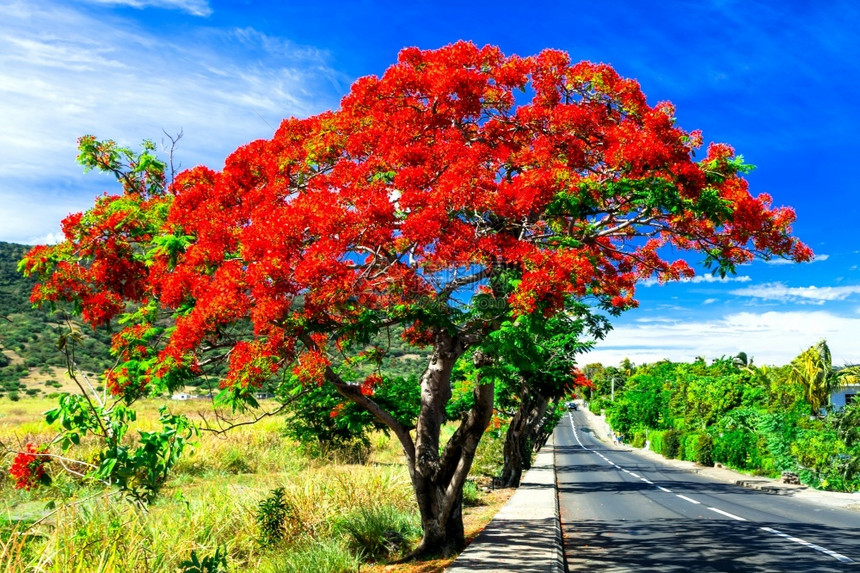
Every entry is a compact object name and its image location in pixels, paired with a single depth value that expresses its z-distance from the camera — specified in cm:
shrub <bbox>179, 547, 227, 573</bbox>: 550
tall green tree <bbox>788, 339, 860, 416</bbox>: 4506
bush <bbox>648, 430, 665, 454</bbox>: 4591
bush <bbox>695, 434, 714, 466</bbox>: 3444
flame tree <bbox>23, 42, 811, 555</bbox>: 823
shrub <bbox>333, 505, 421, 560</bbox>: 1076
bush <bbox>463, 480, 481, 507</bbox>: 1717
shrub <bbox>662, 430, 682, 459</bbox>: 4131
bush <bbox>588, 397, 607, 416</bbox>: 11487
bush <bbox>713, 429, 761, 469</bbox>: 2898
